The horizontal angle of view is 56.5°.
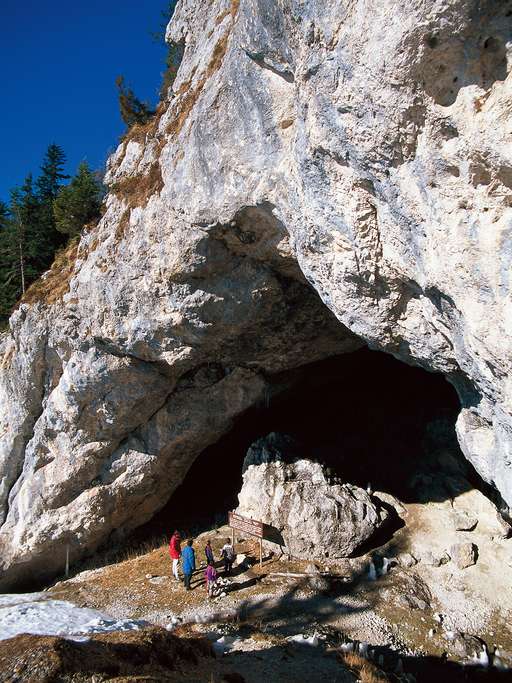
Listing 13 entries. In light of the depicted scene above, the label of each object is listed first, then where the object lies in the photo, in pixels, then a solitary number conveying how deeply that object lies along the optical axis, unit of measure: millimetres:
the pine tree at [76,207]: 21109
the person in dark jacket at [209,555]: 13818
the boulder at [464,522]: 15070
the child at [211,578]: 12977
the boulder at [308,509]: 14797
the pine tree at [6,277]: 25047
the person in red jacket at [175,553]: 14508
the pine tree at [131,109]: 19469
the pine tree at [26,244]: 25216
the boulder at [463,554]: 13945
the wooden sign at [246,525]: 14641
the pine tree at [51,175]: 30359
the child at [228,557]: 14367
